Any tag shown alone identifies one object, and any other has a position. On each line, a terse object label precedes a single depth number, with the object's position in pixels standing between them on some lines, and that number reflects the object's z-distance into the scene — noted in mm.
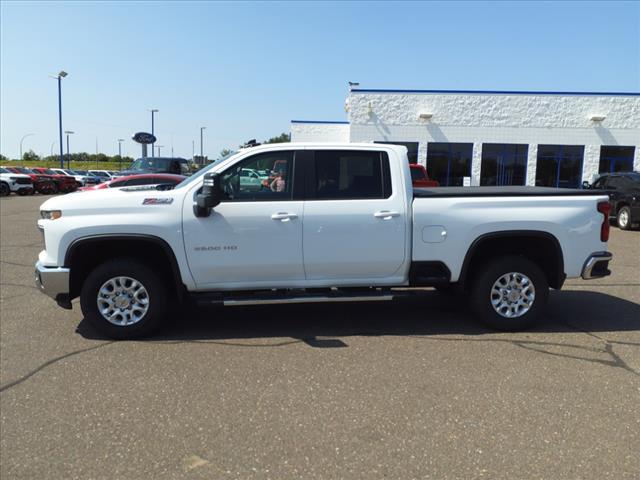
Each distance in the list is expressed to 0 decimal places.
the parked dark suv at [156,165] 20234
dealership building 26547
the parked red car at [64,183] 36281
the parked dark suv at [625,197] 14758
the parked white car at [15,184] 31703
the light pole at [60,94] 42675
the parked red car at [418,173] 15006
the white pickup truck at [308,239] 5152
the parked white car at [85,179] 39881
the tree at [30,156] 128500
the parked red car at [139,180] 15016
